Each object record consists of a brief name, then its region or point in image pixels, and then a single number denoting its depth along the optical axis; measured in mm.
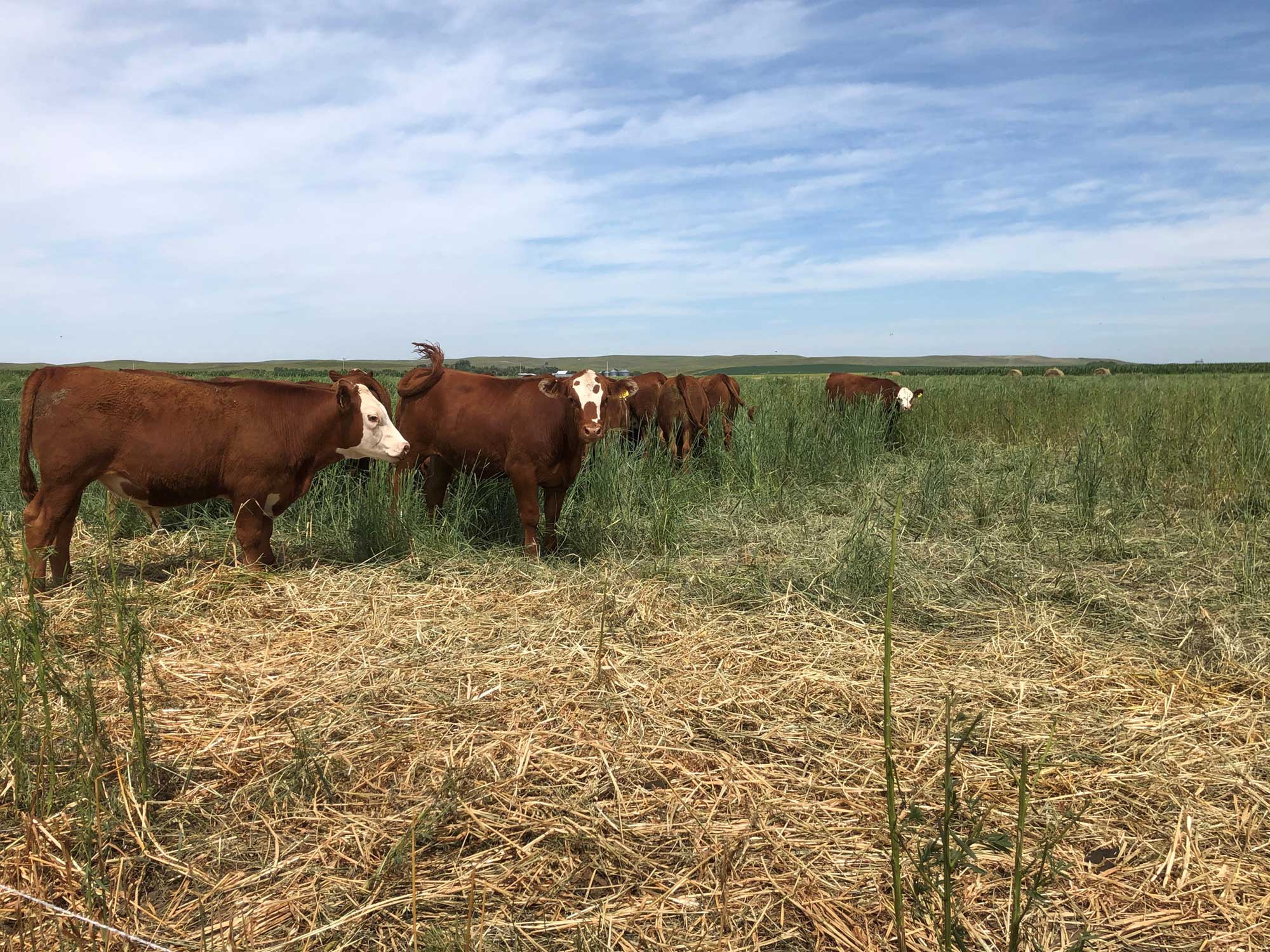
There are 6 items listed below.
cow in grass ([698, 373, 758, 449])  11672
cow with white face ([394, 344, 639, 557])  5871
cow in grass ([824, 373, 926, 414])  13227
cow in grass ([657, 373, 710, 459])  10297
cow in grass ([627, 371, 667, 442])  10289
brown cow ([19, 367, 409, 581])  4426
